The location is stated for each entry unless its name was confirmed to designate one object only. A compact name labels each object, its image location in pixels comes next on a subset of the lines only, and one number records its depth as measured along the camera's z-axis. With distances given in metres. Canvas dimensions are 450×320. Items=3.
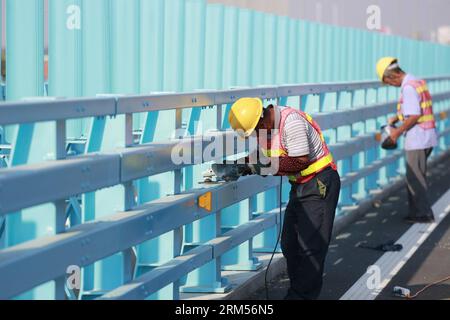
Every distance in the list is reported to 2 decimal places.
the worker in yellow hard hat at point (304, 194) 15.87
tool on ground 22.49
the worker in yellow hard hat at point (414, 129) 26.34
